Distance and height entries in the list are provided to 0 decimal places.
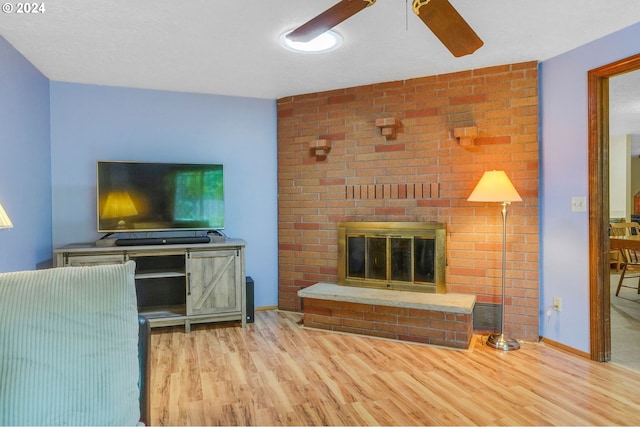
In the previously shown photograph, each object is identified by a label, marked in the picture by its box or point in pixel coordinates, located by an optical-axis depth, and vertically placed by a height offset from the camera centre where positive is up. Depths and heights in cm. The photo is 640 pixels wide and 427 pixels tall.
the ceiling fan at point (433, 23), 161 +85
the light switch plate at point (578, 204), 272 +4
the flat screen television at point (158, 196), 329 +16
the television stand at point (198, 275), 320 -53
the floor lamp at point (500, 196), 277 +10
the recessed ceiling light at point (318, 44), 254 +116
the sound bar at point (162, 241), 320 -23
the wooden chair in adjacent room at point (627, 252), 433 -50
